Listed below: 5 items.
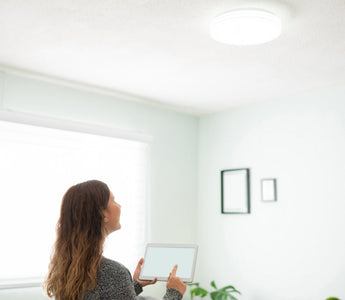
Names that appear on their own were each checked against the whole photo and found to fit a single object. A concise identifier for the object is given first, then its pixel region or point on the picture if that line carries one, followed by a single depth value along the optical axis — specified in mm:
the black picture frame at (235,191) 4239
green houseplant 4059
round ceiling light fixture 2418
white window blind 3359
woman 1709
